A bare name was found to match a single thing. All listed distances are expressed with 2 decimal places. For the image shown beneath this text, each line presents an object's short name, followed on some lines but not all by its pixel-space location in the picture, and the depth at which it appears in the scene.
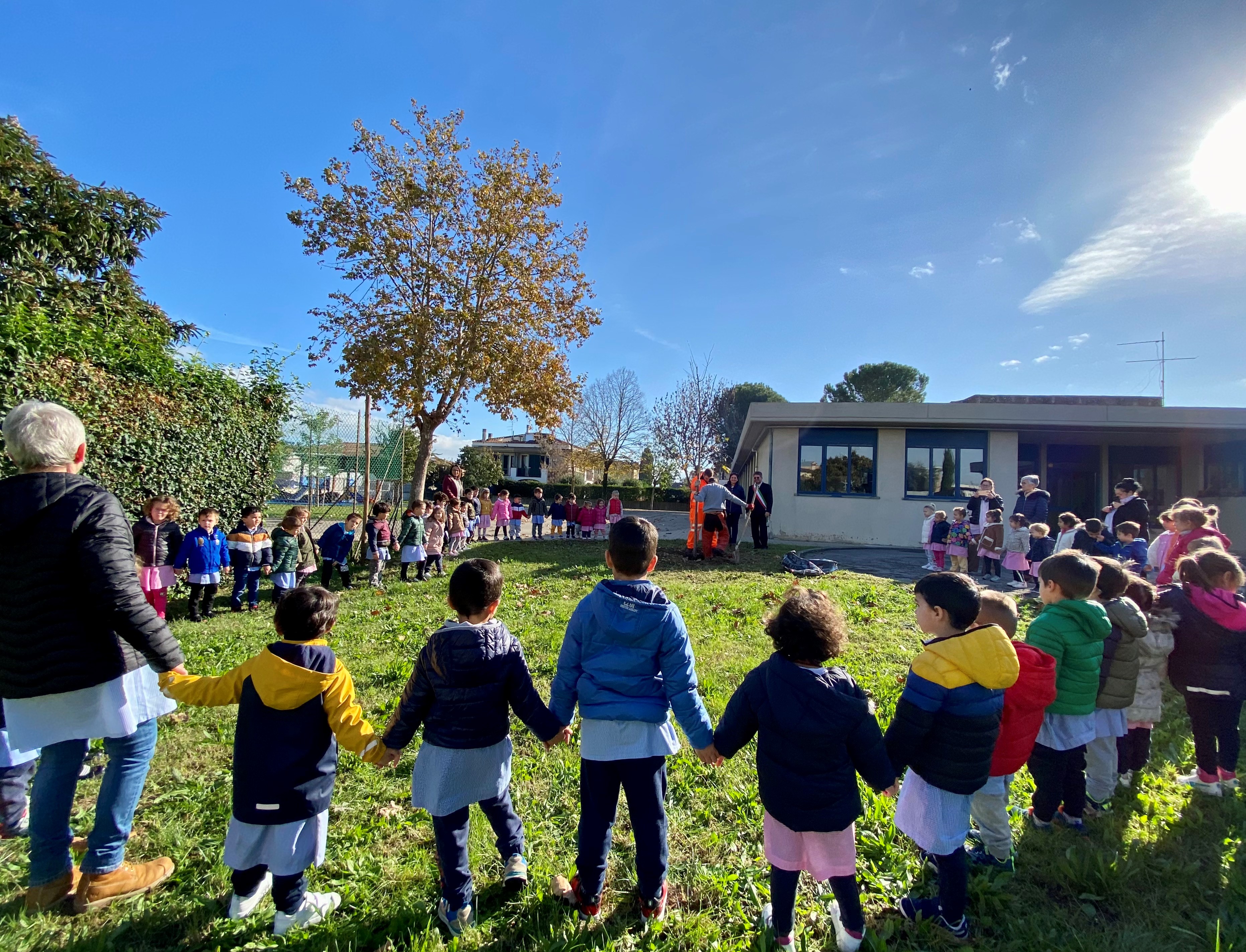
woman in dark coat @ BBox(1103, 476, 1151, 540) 7.97
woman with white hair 2.21
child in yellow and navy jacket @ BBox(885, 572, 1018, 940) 2.24
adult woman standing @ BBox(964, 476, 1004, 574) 11.20
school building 16.56
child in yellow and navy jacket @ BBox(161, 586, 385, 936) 2.18
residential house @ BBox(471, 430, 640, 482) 48.47
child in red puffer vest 2.62
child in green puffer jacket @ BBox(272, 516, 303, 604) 8.34
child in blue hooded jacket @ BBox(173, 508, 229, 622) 7.61
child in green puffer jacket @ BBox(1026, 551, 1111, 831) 2.88
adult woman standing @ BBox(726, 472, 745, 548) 14.07
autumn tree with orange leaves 13.93
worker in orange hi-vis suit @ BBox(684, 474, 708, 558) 13.41
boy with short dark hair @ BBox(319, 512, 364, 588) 9.61
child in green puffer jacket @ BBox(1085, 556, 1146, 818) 3.13
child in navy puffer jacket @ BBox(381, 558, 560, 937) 2.29
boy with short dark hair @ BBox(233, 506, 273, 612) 8.17
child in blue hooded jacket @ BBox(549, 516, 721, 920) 2.32
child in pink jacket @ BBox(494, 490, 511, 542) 18.70
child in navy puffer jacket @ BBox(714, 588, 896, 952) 2.09
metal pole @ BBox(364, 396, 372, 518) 11.98
